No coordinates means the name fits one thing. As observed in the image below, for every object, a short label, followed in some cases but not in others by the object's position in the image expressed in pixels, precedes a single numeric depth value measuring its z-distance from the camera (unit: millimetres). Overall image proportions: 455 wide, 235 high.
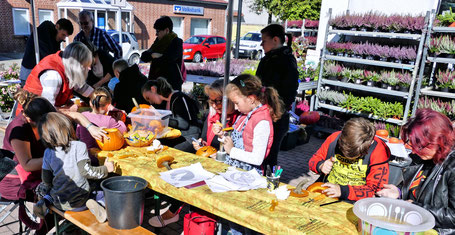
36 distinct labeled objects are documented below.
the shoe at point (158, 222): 3799
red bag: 2947
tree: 22812
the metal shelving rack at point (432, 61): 6234
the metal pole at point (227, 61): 3475
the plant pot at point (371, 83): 7521
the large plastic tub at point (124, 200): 2525
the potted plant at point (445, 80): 6273
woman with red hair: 2236
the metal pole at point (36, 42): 5256
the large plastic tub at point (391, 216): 1892
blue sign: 28391
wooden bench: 2652
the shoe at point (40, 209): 3014
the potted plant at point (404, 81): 6934
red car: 20156
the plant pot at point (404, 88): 7044
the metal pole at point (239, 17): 4484
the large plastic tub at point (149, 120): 3830
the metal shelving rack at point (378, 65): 6766
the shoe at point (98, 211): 2762
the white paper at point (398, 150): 4793
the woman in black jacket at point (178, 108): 4406
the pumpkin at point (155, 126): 3830
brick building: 20906
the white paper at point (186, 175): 2809
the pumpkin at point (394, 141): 5109
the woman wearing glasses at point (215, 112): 3990
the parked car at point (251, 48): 22312
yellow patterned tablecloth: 2227
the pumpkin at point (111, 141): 3436
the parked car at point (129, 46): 18297
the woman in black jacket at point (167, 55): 5586
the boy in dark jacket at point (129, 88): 5086
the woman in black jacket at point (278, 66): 4227
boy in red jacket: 2664
